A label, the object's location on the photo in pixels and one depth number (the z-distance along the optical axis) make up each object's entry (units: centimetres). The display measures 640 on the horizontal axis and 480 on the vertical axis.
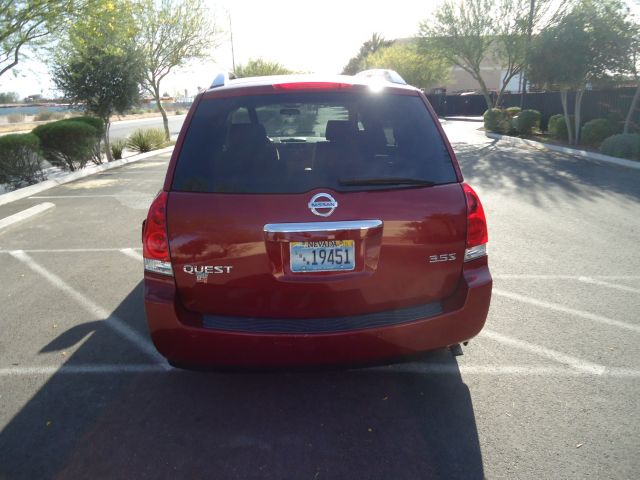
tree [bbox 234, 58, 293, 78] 4553
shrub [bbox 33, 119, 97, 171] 1259
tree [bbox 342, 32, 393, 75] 8311
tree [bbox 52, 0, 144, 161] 1262
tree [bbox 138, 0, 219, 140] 2138
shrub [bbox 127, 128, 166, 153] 1958
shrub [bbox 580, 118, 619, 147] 1627
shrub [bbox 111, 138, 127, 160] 1678
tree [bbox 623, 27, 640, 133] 1465
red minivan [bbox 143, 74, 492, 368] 247
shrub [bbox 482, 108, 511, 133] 2362
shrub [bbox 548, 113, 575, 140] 1877
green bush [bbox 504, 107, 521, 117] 2583
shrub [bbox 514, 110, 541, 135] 2142
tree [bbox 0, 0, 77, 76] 1011
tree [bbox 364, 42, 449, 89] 5022
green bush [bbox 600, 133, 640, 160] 1281
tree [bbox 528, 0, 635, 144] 1500
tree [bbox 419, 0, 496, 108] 2470
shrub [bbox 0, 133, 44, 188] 1064
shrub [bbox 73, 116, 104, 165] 1403
